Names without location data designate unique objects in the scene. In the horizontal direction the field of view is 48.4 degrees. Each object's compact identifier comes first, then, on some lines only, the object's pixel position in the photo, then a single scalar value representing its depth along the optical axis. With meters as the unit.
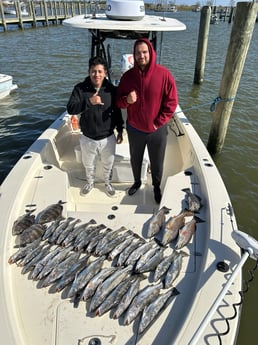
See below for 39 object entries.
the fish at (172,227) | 2.77
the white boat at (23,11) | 40.46
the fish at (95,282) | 2.25
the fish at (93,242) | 2.66
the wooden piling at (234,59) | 5.14
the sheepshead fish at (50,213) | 2.97
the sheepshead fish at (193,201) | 3.12
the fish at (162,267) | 2.41
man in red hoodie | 3.19
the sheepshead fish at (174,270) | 2.35
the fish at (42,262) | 2.41
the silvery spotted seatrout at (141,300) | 2.11
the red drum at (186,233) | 2.71
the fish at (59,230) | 2.78
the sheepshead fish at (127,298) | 2.13
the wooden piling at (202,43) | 11.73
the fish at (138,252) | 2.54
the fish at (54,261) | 2.42
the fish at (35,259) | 2.47
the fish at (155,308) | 2.06
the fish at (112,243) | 2.63
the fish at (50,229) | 2.81
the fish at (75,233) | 2.74
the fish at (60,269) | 2.36
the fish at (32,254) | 2.52
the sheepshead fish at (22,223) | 2.81
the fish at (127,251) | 2.54
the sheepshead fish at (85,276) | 2.29
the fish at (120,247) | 2.59
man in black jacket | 3.36
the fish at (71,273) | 2.32
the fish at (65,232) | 2.76
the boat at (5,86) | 10.30
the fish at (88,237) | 2.70
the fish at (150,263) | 2.46
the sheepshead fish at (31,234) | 2.73
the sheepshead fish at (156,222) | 2.86
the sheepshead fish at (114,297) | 2.14
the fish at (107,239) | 2.66
